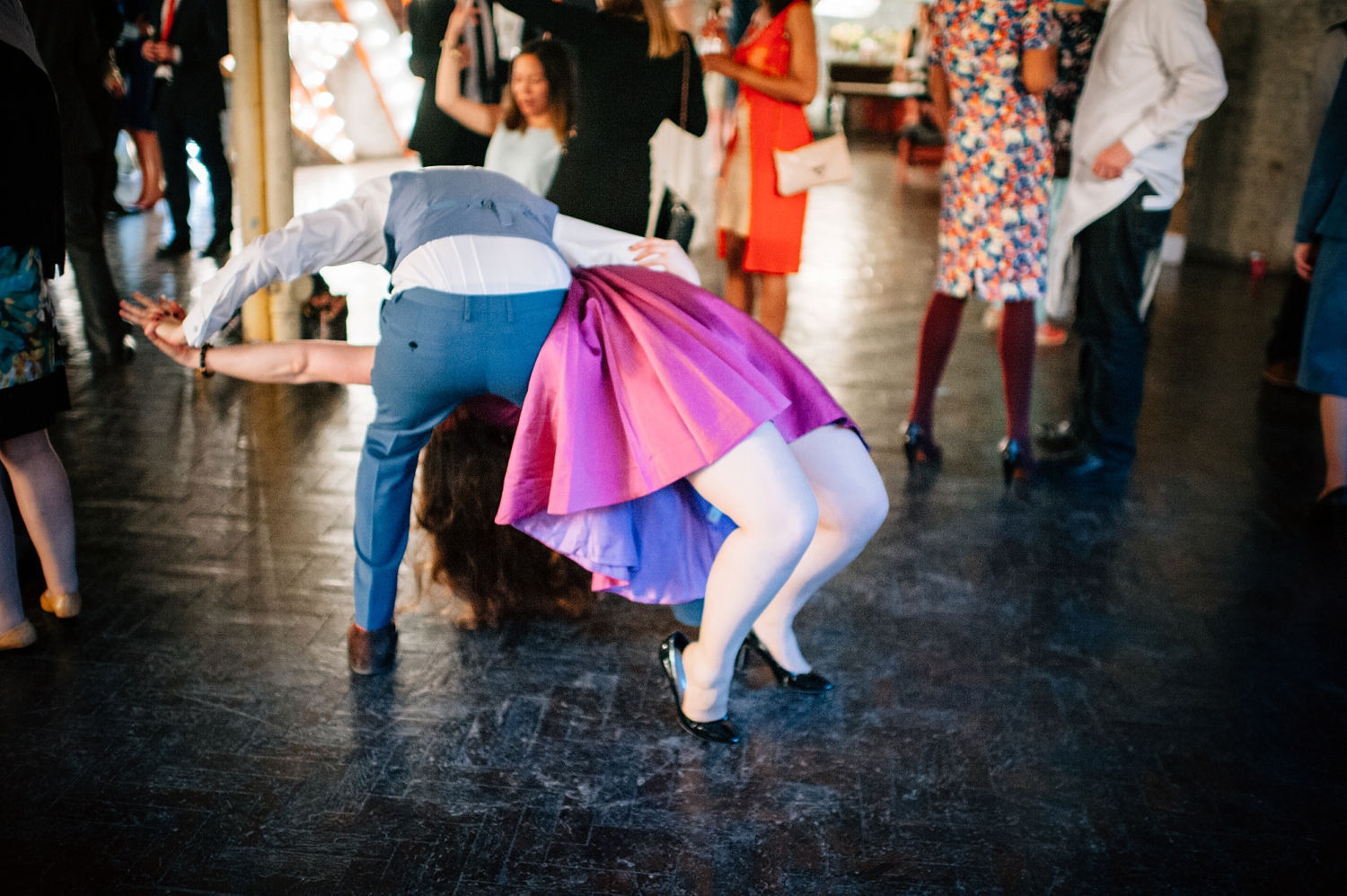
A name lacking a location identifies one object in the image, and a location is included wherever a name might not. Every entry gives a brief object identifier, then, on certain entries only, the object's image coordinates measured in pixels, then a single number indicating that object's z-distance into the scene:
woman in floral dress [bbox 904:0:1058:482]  4.00
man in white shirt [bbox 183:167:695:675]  2.39
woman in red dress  4.43
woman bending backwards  2.34
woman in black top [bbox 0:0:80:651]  2.63
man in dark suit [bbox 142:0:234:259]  6.72
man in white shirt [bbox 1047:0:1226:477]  3.90
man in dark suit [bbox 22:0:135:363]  4.62
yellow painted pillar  5.05
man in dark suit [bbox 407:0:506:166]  4.06
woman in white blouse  3.65
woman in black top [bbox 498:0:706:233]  3.57
